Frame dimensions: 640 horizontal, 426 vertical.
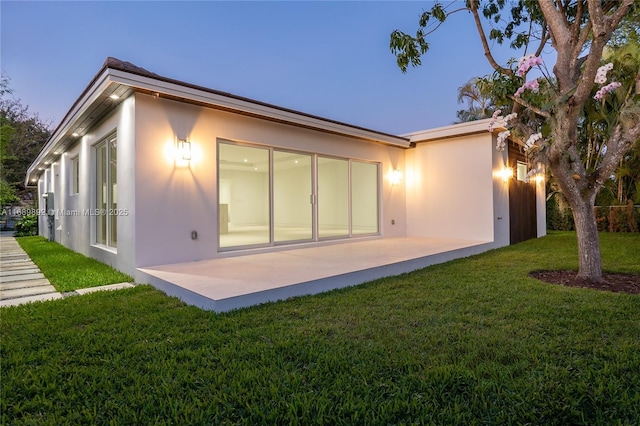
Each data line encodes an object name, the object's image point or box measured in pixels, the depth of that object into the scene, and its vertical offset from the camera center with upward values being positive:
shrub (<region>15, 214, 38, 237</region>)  16.62 -0.42
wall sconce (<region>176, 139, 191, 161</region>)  5.82 +1.10
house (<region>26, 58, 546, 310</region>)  5.39 +0.56
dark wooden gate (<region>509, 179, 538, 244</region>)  9.80 +0.05
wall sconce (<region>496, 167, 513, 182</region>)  9.32 +1.07
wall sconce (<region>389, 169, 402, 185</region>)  10.04 +1.09
